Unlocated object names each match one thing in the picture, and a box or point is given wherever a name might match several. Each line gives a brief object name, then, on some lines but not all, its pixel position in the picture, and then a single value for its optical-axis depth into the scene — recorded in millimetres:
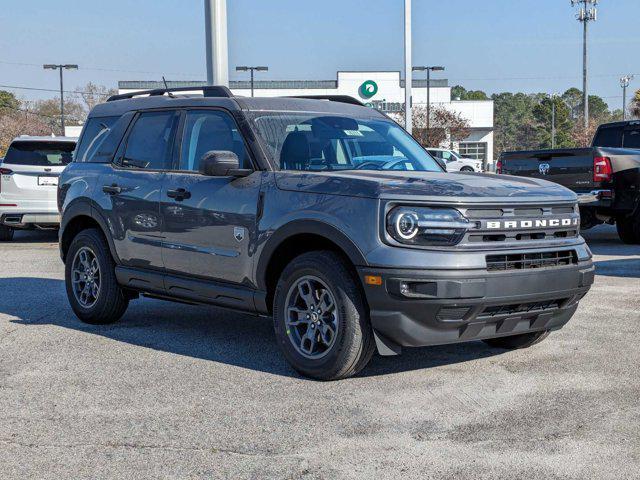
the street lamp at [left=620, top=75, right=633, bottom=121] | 93656
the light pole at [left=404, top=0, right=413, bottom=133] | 24873
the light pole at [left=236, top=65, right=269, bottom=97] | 58594
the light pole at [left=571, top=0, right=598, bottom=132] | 61125
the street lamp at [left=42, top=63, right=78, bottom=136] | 62812
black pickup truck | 13477
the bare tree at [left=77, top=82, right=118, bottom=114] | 104688
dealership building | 76000
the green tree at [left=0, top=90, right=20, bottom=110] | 99988
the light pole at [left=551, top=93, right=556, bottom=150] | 95594
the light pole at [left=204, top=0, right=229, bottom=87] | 15391
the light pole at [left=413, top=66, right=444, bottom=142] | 58406
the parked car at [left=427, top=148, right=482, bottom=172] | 44159
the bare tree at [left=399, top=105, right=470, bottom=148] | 68062
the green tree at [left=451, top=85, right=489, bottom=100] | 144425
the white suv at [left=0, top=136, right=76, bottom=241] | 15305
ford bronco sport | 5383
